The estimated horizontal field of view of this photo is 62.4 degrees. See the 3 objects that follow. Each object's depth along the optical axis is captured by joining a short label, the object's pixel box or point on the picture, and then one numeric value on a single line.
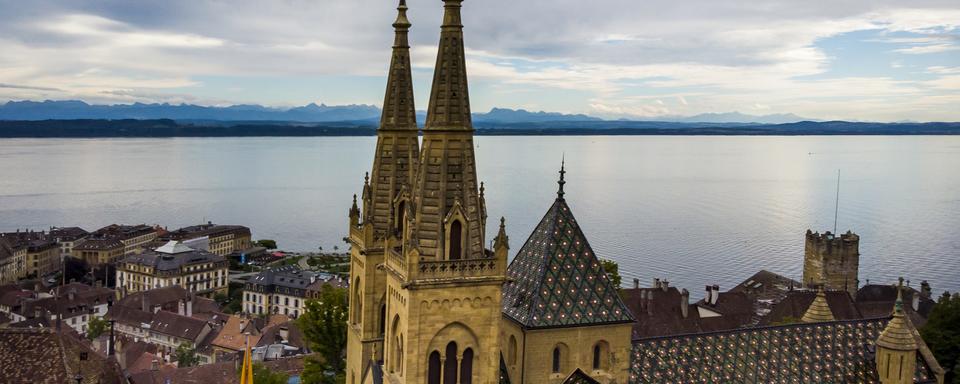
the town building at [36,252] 133.00
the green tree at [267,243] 154.88
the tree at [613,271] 60.29
